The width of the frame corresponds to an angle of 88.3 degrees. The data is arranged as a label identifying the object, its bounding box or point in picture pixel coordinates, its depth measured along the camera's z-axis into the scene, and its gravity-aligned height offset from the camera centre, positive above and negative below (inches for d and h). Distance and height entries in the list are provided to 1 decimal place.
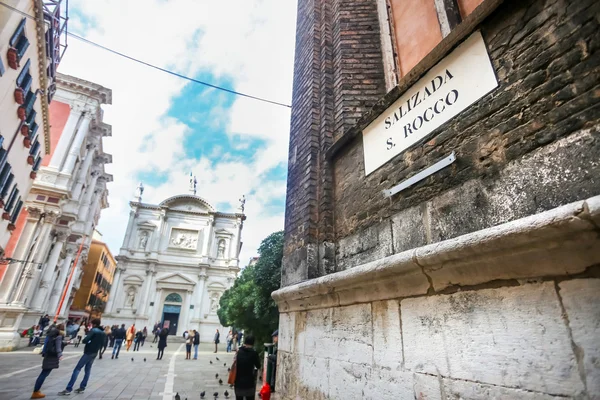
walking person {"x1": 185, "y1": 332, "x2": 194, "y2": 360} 593.9 -28.7
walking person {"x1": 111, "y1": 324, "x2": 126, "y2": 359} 528.4 -21.6
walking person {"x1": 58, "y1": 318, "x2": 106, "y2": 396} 255.6 -19.2
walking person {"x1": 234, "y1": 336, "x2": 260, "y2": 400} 171.6 -21.7
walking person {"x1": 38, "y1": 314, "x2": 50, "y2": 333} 626.0 +2.7
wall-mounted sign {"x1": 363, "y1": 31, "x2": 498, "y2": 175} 96.6 +77.2
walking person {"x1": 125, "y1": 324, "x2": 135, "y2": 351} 697.3 -19.8
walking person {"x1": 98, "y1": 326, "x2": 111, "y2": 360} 502.0 -38.2
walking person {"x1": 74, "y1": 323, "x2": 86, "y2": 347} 796.1 -15.0
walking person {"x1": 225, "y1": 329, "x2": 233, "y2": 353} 840.2 -29.5
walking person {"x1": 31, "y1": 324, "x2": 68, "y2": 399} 224.2 -20.2
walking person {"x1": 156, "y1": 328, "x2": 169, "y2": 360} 560.2 -20.3
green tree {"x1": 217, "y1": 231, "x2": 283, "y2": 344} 398.3 +45.2
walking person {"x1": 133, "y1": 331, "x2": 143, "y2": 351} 704.4 -29.5
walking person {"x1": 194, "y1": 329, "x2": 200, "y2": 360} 593.9 -24.6
